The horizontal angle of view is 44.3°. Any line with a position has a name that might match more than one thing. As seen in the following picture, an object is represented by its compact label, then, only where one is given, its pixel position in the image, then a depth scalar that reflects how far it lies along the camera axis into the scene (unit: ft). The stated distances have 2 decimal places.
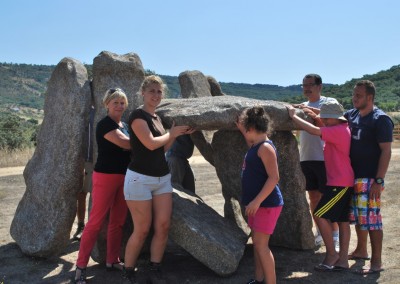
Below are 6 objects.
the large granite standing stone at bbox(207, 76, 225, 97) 28.14
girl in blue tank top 14.14
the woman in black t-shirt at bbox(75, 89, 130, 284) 15.70
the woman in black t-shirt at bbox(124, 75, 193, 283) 14.48
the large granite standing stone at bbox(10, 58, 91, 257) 18.76
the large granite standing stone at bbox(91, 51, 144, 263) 19.16
